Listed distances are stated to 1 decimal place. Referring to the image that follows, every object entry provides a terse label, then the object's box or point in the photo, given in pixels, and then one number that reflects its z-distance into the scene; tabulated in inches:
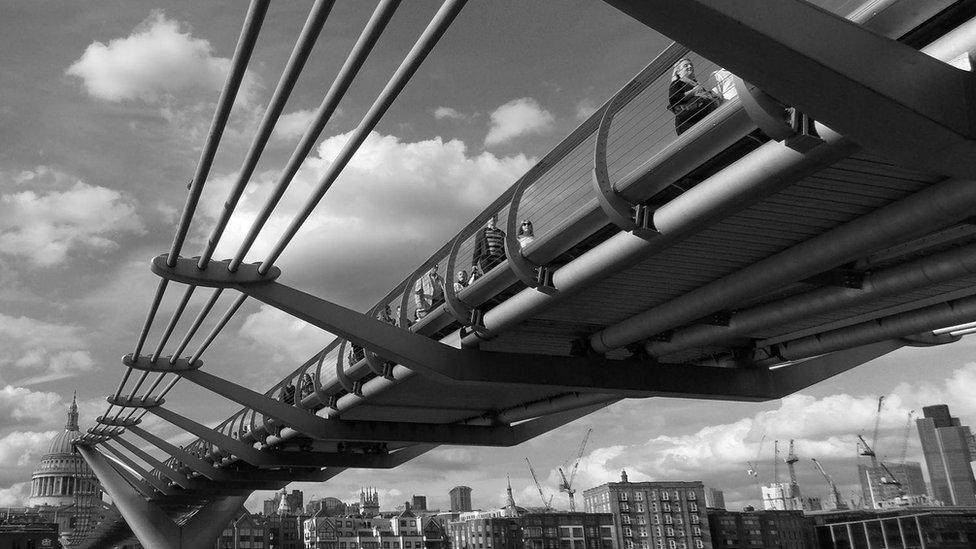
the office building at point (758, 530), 5152.6
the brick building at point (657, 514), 5029.5
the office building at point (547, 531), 4963.1
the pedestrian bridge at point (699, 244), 271.7
